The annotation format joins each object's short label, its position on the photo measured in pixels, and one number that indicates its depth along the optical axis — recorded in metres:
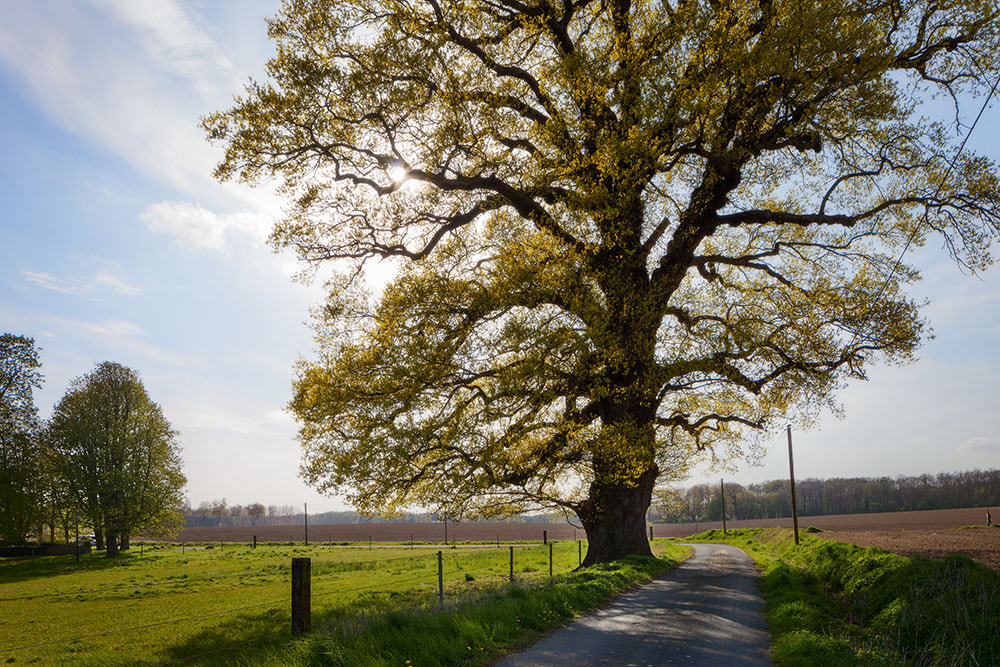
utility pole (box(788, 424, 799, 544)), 34.16
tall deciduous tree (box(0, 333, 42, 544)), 37.78
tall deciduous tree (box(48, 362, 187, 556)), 45.50
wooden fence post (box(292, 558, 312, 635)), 8.53
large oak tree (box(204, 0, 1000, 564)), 13.81
